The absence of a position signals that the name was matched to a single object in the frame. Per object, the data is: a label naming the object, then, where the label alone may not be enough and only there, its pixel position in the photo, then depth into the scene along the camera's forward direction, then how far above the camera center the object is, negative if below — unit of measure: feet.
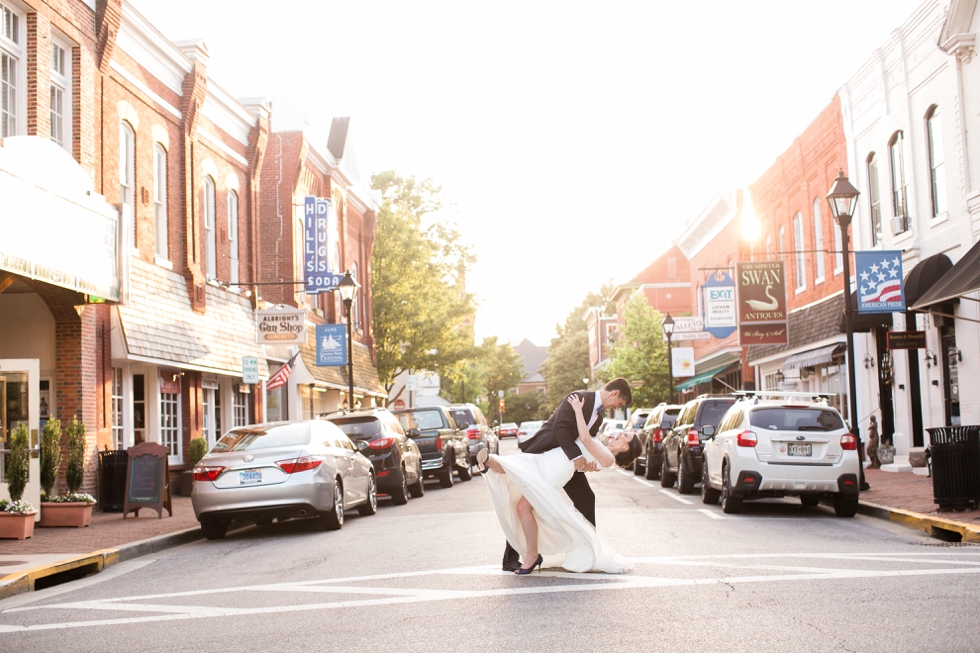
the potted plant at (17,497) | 46.03 -3.46
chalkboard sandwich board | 55.67 -3.28
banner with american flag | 69.82 +6.45
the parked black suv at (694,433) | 64.03 -2.21
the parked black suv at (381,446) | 62.80 -2.27
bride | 29.45 -2.76
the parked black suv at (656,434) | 79.87 -2.76
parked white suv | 49.44 -2.84
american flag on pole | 88.12 +2.38
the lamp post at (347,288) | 86.79 +9.07
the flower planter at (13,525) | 45.98 -4.41
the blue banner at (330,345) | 105.60 +5.79
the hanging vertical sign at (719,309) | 109.91 +8.28
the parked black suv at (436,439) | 78.43 -2.52
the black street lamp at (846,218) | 61.62 +9.56
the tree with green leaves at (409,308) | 152.15 +13.10
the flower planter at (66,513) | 51.70 -4.49
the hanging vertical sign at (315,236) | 107.76 +16.40
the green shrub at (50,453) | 52.39 -1.71
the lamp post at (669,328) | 125.08 +7.54
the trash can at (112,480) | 62.59 -3.67
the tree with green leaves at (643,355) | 183.42 +6.79
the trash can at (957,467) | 44.29 -3.19
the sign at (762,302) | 100.76 +8.16
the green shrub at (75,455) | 54.13 -1.96
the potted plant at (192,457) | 74.02 -3.00
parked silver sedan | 46.83 -2.98
